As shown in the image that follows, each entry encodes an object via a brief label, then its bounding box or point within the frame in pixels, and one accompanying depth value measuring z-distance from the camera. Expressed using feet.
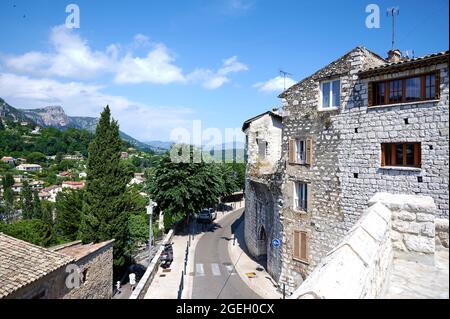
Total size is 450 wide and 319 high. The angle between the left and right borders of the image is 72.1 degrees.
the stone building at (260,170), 68.85
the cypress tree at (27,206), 212.84
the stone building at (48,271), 32.42
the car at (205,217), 111.04
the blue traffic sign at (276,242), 53.26
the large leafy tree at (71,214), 113.80
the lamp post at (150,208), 70.38
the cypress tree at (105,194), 77.25
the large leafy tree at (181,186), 87.86
